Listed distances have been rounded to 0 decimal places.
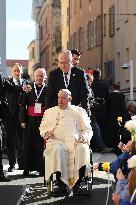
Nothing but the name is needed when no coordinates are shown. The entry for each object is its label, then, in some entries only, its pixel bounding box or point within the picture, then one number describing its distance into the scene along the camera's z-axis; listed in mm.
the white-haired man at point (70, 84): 11133
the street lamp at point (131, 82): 22456
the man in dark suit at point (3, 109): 11734
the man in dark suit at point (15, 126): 13344
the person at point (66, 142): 10039
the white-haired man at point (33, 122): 12531
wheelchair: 10109
